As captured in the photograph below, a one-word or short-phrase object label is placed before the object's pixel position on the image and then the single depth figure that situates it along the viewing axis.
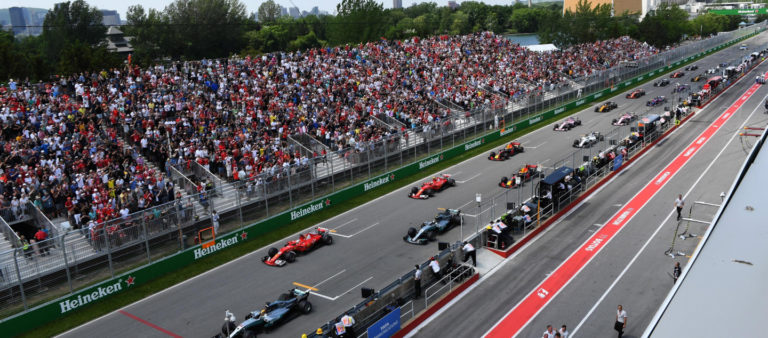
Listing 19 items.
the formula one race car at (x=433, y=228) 25.38
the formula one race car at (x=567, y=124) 47.38
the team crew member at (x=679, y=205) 26.30
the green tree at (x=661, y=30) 105.62
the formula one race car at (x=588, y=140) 40.53
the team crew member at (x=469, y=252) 21.95
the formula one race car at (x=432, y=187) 31.70
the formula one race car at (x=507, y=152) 38.94
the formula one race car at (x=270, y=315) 17.44
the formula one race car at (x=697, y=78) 67.25
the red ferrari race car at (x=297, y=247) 23.83
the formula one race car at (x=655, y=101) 54.38
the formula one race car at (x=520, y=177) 31.89
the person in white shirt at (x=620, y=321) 16.75
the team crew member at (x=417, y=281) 19.78
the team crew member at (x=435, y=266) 20.55
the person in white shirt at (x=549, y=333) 15.72
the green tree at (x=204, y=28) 84.38
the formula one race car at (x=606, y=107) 53.97
